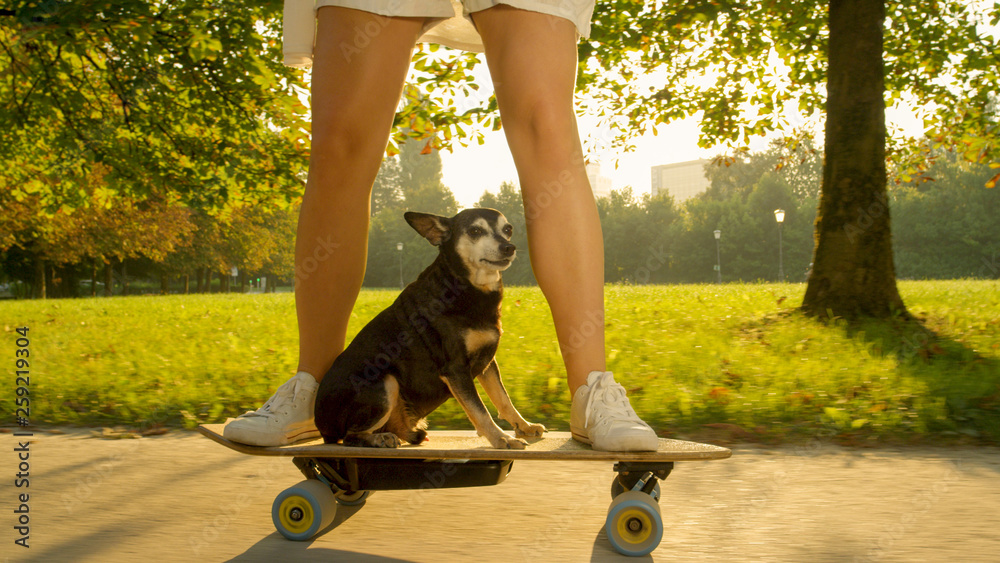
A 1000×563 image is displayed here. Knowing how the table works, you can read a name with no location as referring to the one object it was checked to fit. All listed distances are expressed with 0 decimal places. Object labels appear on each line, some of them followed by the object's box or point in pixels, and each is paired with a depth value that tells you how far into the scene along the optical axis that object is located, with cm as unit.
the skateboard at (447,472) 198
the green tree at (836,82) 812
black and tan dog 237
